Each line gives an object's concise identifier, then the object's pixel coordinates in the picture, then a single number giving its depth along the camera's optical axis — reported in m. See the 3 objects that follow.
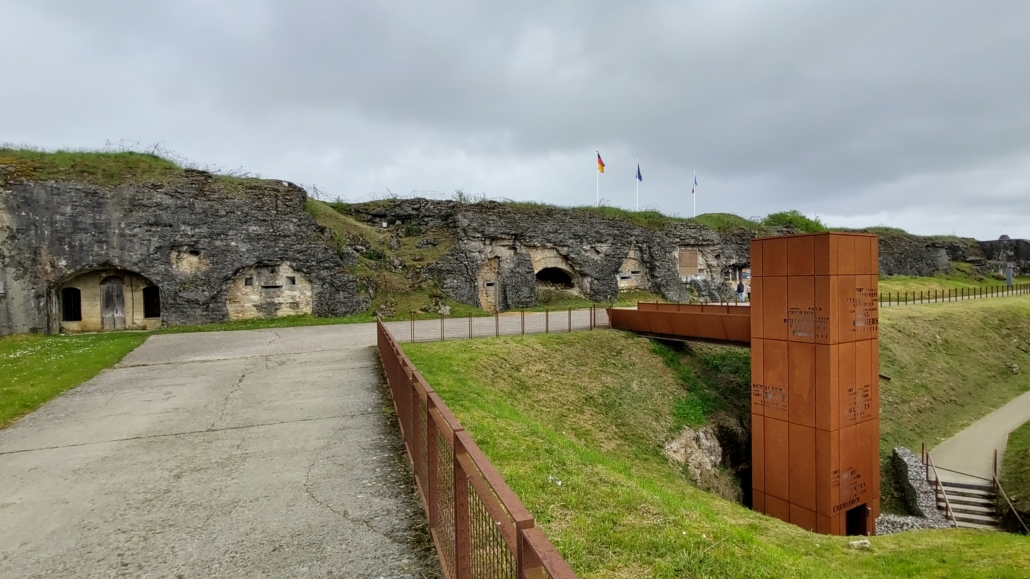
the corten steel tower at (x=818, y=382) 10.53
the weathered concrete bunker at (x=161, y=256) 18.27
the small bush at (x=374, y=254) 25.22
